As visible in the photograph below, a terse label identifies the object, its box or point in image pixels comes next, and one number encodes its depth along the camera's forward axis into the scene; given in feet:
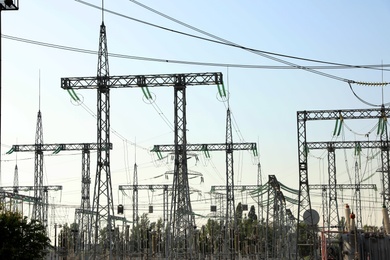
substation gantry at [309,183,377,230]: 227.61
